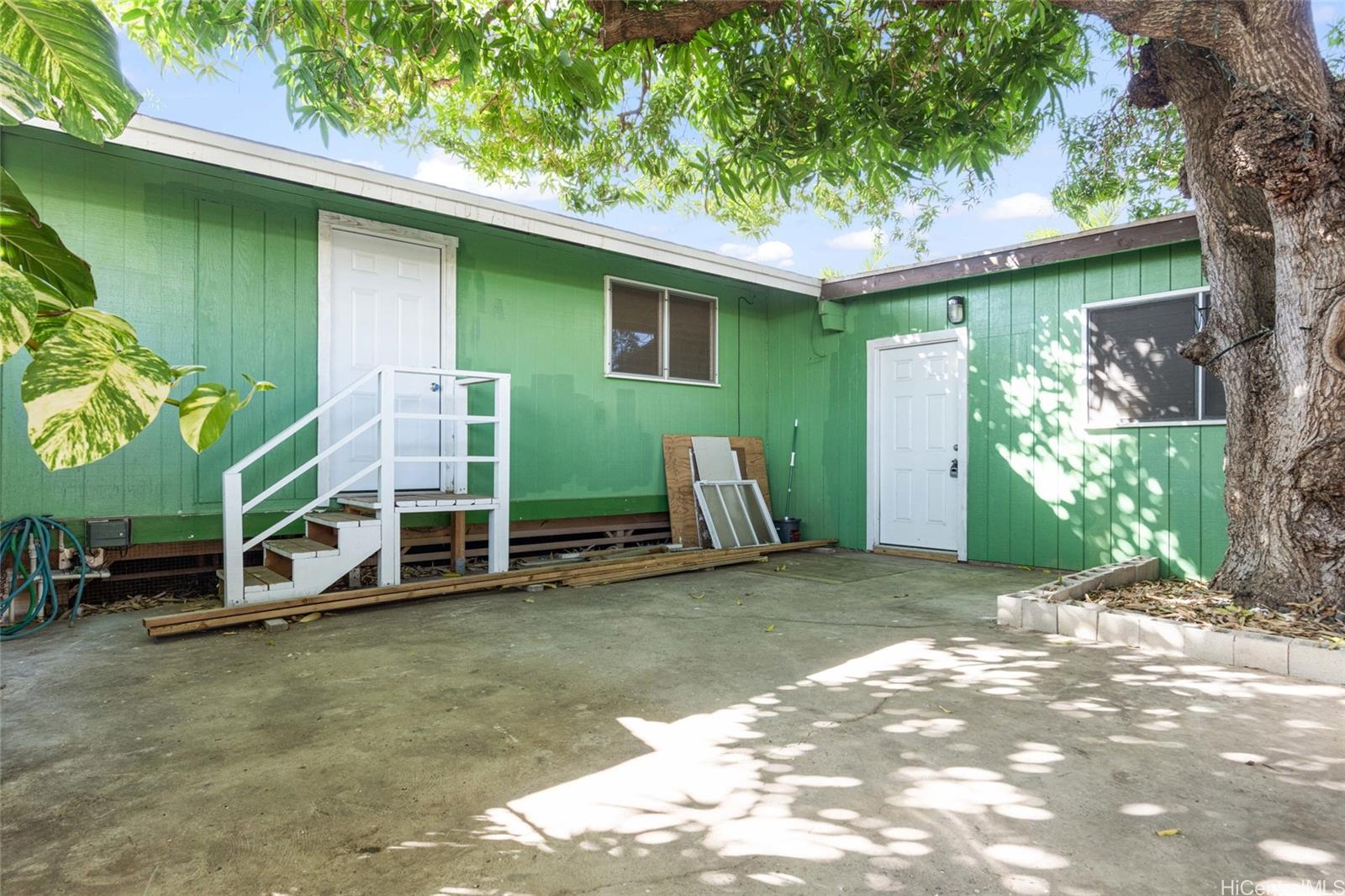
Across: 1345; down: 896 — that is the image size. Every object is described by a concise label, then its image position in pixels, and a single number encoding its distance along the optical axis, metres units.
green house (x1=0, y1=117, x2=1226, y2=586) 4.61
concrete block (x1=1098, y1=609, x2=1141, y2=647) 3.70
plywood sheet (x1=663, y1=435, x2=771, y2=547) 7.02
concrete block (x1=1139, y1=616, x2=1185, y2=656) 3.54
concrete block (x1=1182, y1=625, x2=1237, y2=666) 3.39
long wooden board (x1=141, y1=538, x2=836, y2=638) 3.91
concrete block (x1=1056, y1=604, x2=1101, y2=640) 3.84
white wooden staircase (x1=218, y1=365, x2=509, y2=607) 4.26
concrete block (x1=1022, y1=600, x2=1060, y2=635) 4.00
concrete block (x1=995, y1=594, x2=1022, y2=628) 4.12
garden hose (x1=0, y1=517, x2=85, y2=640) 3.99
